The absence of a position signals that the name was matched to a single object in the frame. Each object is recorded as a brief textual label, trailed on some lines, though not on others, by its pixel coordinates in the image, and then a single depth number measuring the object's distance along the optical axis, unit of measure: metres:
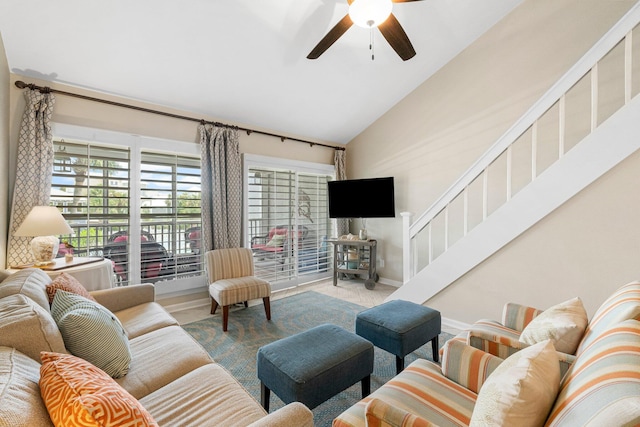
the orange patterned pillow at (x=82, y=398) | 0.67
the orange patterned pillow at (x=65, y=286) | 1.53
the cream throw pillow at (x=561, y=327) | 1.21
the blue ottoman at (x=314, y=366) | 1.39
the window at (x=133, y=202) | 2.69
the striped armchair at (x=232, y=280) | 2.80
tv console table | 4.31
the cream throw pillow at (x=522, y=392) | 0.73
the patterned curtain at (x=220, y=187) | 3.37
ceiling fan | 1.75
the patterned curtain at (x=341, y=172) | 4.91
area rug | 1.88
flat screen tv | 4.15
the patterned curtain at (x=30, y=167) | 2.38
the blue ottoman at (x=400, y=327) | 1.91
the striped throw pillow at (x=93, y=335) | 1.20
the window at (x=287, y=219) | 3.94
